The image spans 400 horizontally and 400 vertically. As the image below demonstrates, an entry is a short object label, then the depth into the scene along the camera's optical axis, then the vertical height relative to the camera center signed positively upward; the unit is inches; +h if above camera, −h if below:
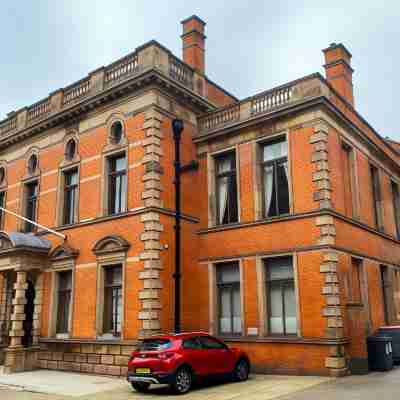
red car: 500.7 -36.5
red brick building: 661.3 +142.0
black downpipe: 581.3 +150.4
